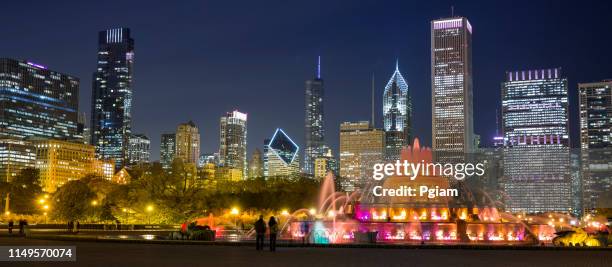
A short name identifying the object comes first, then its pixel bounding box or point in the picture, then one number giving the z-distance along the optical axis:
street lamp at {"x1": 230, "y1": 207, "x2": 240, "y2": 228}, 98.84
